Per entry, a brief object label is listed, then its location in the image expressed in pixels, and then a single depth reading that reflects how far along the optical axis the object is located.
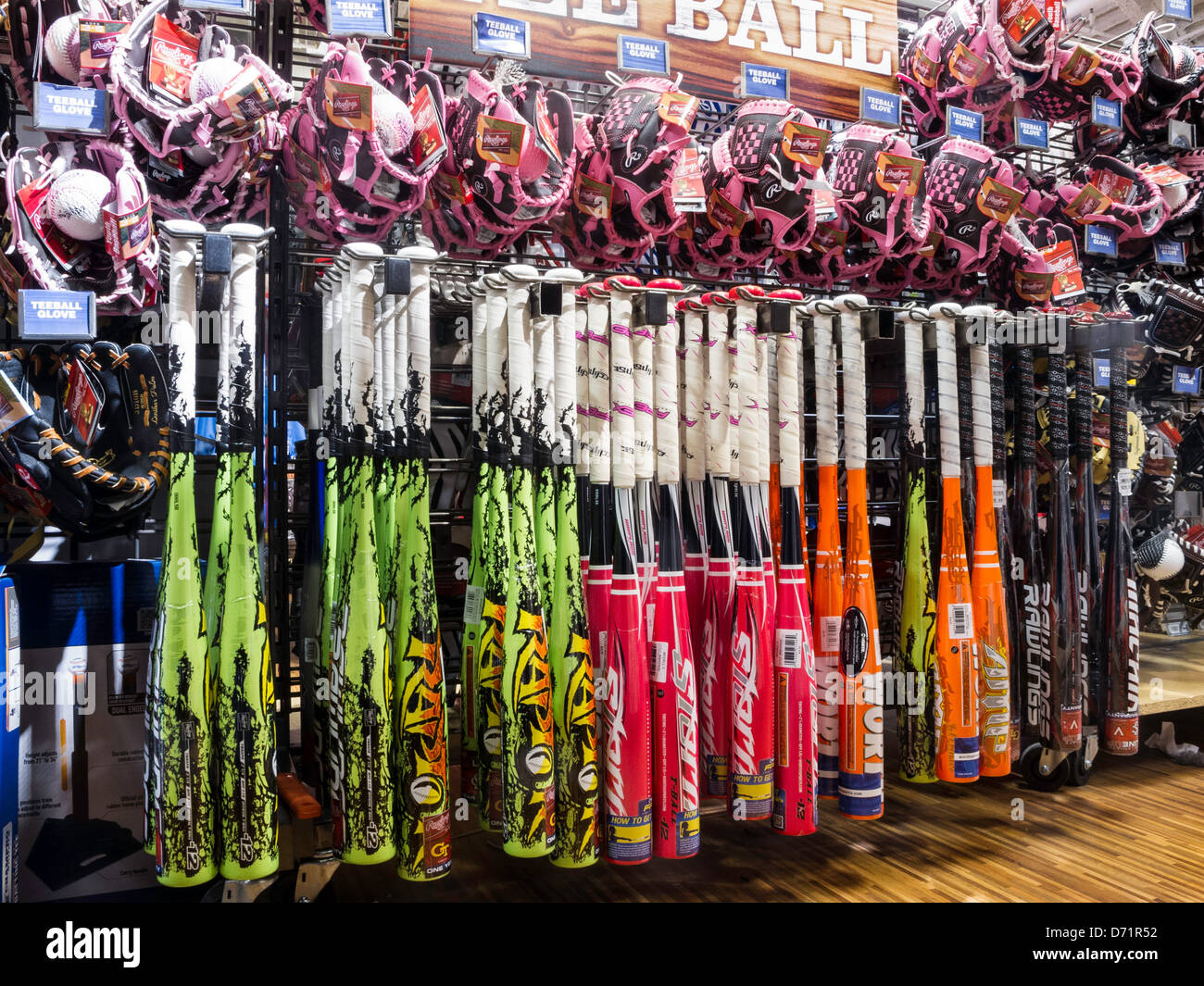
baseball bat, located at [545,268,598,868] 1.39
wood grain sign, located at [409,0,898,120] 1.72
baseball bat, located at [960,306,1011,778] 1.74
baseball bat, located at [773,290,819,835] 1.53
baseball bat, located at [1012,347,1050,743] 1.93
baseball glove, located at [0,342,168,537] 1.42
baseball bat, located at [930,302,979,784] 1.70
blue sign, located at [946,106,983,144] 2.22
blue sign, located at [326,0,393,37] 1.52
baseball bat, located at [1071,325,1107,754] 1.98
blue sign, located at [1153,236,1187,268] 2.58
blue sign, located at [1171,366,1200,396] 2.47
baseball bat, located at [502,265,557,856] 1.36
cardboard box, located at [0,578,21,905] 1.32
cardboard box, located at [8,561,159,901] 1.44
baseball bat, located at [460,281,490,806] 1.47
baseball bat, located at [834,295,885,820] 1.61
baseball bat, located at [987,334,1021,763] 1.85
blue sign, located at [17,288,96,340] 1.35
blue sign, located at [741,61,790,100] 1.89
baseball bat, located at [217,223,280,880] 1.25
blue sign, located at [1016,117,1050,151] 2.27
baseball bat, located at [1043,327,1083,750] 1.92
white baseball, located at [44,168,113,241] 1.41
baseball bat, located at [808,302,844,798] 1.64
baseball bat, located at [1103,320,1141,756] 2.02
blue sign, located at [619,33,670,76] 1.80
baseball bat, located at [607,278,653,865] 1.41
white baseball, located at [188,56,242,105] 1.49
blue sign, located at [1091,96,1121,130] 2.37
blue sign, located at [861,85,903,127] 2.06
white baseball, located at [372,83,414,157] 1.56
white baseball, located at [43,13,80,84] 1.45
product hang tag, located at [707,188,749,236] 1.88
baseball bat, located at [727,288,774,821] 1.52
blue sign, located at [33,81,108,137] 1.38
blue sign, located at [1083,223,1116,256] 2.47
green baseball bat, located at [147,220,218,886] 1.22
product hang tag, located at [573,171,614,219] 1.78
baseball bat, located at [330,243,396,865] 1.32
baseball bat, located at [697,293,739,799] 1.57
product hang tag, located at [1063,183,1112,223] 2.36
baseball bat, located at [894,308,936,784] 1.73
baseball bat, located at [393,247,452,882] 1.34
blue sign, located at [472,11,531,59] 1.69
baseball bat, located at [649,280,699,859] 1.45
